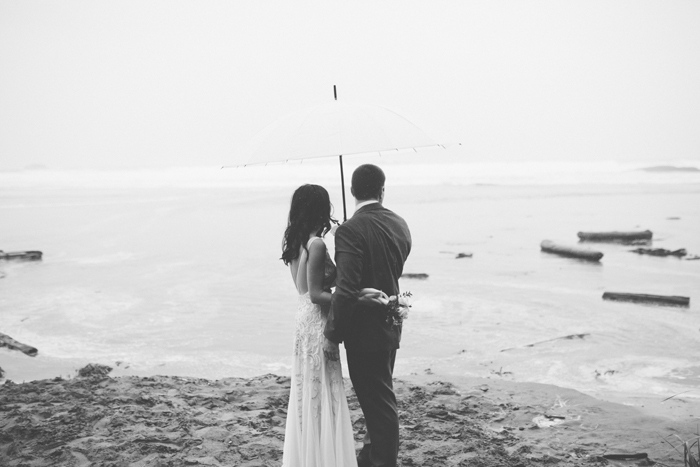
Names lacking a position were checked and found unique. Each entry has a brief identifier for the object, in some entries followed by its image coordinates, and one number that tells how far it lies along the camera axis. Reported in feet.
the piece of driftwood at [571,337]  28.17
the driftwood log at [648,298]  32.63
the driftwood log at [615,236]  53.57
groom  13.16
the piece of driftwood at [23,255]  49.06
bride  13.75
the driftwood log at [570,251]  45.42
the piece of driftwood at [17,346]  26.48
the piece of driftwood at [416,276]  41.40
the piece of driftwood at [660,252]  46.59
